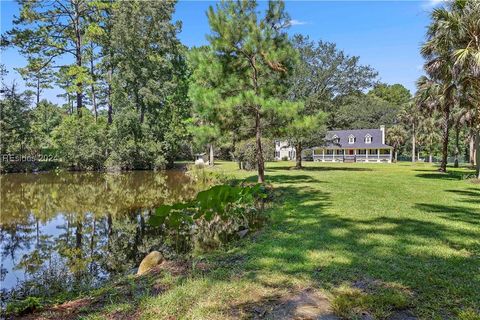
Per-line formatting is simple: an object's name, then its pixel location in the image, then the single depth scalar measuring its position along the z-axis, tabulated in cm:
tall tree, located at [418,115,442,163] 3738
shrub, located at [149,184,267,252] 720
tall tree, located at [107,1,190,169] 2812
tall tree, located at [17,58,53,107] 2486
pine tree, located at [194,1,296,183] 1242
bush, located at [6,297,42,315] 402
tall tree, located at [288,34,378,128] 2603
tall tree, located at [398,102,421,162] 3888
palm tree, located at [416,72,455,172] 1716
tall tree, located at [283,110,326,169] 1298
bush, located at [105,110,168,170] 2808
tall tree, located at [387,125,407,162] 4647
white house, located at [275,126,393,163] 4347
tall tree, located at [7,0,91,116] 2436
